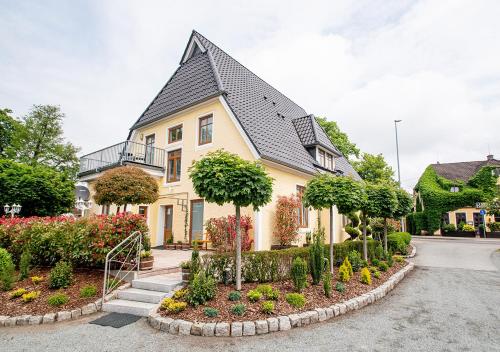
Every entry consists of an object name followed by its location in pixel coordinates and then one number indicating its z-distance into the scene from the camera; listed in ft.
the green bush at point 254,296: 17.84
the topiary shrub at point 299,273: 19.74
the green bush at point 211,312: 15.89
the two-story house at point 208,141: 39.63
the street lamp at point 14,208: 39.03
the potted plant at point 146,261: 23.19
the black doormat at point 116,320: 16.25
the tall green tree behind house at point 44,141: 86.89
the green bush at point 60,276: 20.65
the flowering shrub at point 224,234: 32.91
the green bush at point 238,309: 16.17
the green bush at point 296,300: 17.80
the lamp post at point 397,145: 85.25
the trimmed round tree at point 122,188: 33.30
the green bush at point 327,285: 20.24
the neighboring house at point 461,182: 107.34
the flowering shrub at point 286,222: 37.88
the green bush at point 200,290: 17.23
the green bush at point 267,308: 16.47
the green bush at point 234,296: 18.02
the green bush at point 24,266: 23.43
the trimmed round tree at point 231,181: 19.84
